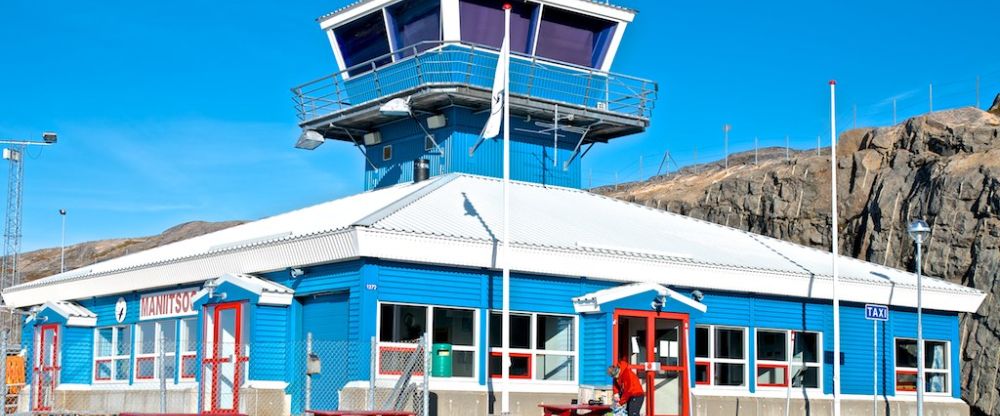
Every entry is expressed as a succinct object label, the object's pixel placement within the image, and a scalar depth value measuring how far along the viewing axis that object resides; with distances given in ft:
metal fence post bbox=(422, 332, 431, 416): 69.21
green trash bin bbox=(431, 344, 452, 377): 83.51
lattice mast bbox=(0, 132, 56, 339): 181.94
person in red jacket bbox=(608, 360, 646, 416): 72.95
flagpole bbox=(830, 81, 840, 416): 93.97
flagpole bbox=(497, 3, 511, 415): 78.18
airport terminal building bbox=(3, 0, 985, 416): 84.02
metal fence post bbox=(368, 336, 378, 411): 68.77
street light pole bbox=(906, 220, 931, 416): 92.27
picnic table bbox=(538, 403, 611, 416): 74.69
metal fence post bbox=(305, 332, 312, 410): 65.99
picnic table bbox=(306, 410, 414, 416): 62.54
